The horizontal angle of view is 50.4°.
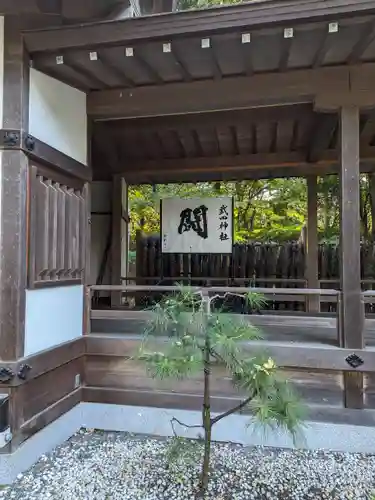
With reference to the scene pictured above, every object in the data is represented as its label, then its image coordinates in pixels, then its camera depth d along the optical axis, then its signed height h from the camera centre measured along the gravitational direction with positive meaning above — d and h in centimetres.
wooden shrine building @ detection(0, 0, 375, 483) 287 +108
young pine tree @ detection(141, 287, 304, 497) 224 -56
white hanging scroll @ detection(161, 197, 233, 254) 644 +62
